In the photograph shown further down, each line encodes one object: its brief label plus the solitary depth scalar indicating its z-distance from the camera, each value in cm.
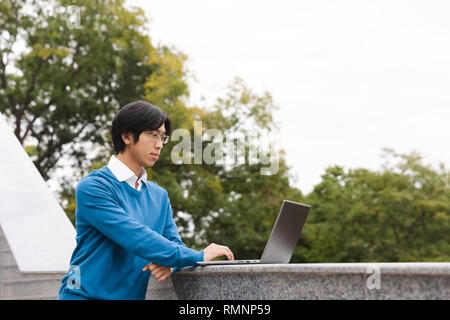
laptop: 246
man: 236
